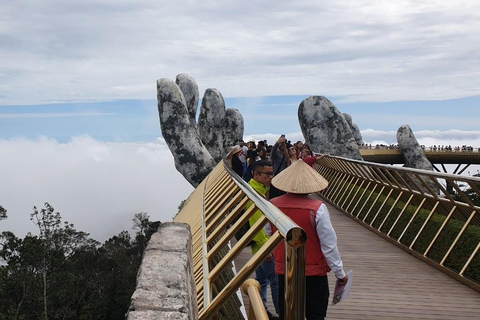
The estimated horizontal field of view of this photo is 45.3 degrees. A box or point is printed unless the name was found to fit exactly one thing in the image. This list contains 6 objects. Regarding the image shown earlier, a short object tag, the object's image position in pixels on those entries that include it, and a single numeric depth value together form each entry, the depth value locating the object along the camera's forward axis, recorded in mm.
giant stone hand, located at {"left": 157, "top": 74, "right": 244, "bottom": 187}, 42656
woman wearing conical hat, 4320
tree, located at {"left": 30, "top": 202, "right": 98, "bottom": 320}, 50950
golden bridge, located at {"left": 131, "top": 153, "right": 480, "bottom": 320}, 2893
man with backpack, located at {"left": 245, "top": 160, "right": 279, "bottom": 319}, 5645
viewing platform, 67500
